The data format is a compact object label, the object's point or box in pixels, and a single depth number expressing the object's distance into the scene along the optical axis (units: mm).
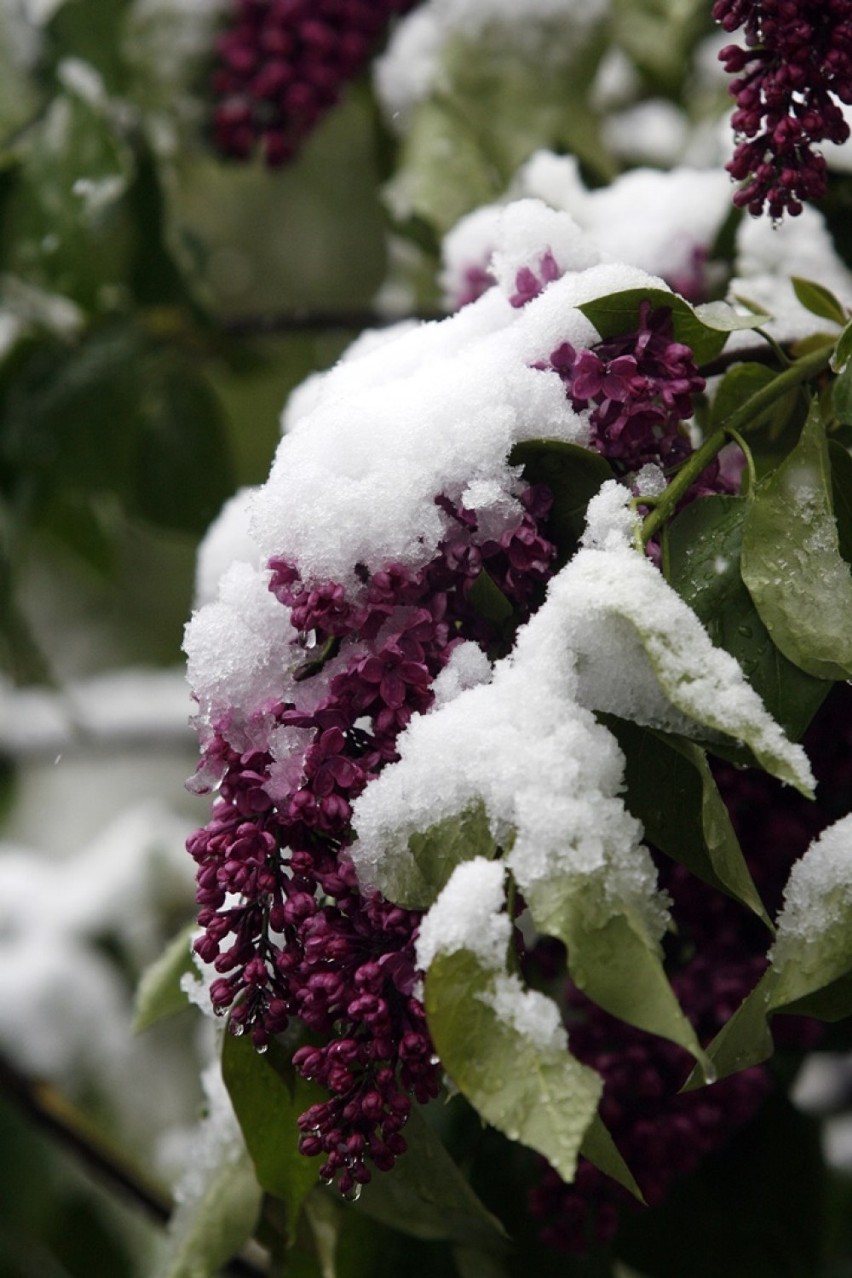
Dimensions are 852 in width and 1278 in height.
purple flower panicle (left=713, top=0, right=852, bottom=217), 1089
